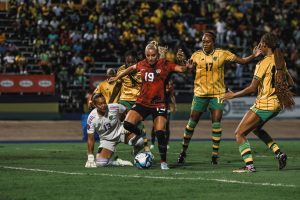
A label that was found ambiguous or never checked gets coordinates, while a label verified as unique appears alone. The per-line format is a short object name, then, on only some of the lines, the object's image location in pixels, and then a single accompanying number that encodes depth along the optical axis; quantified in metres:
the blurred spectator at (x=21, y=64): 37.03
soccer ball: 15.34
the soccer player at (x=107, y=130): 16.19
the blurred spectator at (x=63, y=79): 36.91
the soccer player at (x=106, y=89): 21.11
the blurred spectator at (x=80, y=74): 37.84
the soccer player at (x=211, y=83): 17.17
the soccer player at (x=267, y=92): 14.62
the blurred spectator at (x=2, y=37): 38.52
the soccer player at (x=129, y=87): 19.42
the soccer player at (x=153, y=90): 15.66
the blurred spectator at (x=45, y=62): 37.62
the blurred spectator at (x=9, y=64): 36.81
